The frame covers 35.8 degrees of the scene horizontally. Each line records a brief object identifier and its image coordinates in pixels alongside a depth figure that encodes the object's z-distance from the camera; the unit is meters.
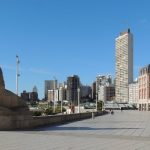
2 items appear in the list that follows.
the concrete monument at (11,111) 10.94
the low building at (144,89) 79.29
